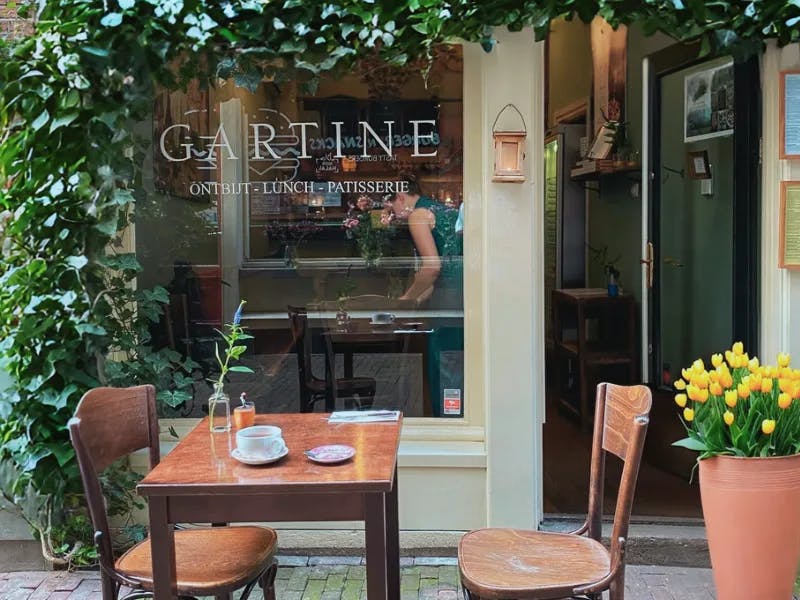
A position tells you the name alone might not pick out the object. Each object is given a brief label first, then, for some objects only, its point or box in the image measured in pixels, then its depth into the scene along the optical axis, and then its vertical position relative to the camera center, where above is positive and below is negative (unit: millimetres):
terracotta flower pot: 2688 -981
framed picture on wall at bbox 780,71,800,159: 3320 +552
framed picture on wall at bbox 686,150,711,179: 4816 +491
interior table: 3916 -460
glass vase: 2543 -552
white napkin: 2689 -580
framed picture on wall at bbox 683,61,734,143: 4465 +835
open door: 3766 +209
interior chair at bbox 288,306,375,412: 3916 -674
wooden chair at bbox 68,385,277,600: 2273 -936
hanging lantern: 3416 +406
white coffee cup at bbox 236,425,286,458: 2186 -540
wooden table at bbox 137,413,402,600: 2010 -643
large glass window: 3748 +97
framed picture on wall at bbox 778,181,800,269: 3357 +63
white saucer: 2162 -576
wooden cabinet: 5442 -729
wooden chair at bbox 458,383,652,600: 2189 -954
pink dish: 2178 -580
